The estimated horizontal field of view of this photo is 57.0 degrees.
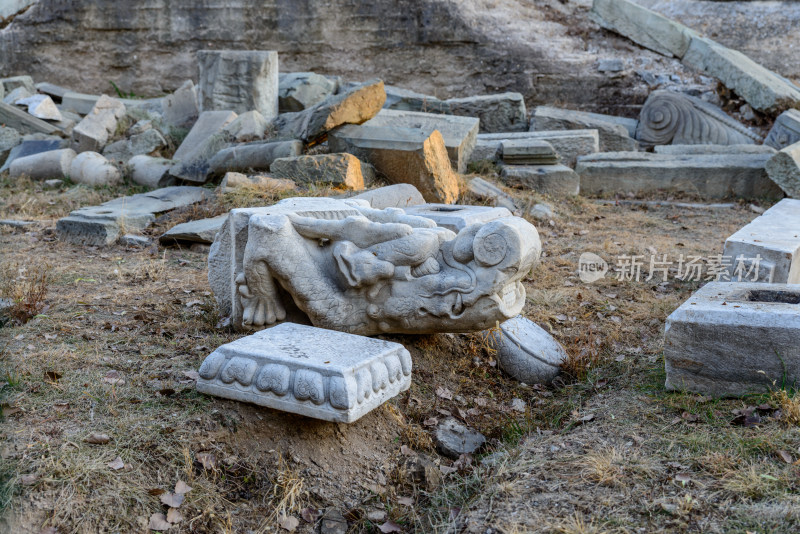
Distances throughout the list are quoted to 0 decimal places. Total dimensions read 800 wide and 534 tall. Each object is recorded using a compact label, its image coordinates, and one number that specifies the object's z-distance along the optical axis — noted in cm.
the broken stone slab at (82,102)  1262
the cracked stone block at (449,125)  890
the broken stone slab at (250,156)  823
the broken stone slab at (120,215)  694
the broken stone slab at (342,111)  826
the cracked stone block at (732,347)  343
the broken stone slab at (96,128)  1040
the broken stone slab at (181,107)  1112
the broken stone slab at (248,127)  916
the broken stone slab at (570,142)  1029
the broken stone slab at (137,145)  1007
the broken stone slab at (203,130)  946
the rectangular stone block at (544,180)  916
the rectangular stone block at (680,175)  952
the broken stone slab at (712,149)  1003
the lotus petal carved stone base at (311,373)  307
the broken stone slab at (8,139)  1070
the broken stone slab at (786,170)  895
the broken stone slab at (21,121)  1131
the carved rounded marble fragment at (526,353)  436
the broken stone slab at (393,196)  672
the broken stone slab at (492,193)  806
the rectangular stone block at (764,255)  493
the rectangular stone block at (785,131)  1019
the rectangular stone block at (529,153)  944
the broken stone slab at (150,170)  895
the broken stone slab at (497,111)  1140
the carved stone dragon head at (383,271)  370
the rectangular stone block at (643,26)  1252
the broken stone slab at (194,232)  657
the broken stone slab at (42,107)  1159
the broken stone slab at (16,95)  1205
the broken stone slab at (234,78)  1055
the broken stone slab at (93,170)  916
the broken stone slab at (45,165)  949
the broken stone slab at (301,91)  1127
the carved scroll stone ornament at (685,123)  1100
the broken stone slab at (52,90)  1332
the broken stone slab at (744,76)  1080
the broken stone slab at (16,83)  1296
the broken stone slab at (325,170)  746
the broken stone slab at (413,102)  1121
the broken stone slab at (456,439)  359
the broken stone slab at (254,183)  745
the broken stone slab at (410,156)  758
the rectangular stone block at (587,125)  1094
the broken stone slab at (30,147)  1030
